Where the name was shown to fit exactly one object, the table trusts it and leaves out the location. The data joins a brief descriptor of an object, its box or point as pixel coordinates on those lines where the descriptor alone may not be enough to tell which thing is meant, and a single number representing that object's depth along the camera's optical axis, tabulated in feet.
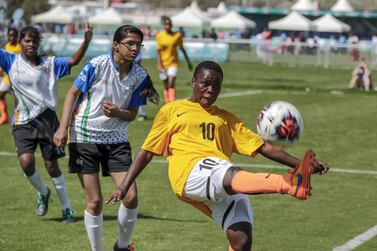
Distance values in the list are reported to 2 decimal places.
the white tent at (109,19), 230.68
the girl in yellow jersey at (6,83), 71.61
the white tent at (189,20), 242.78
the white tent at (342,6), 303.48
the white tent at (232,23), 249.14
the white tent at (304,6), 305.53
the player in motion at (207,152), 25.13
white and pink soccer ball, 25.84
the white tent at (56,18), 244.83
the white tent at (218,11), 294.70
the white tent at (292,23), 241.55
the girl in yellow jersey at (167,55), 81.92
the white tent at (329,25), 239.30
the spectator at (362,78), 104.73
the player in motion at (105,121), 30.86
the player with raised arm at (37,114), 38.42
